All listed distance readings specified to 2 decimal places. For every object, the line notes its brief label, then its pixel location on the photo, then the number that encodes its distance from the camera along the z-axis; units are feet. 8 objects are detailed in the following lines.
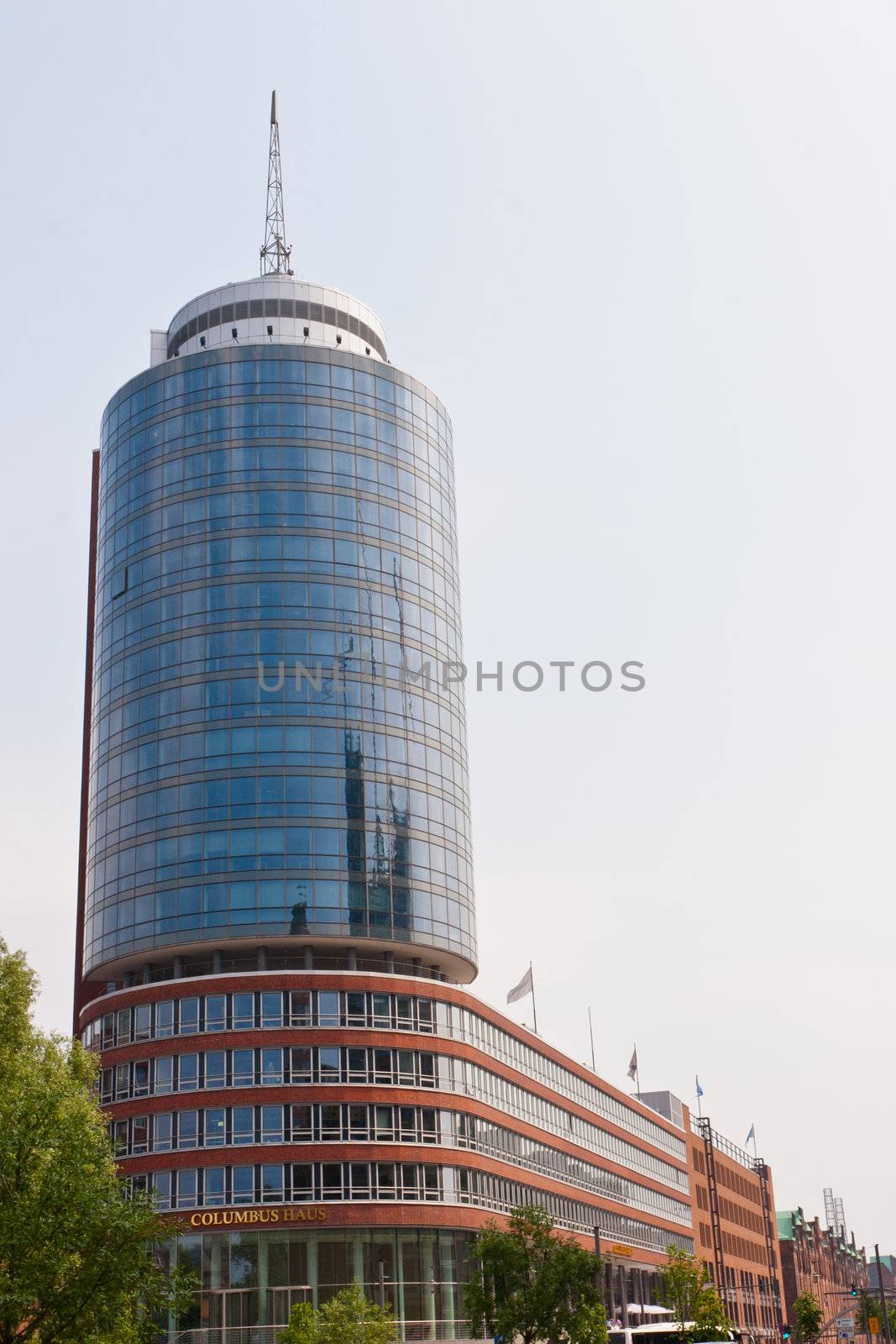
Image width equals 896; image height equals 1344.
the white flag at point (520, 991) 387.75
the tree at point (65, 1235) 161.48
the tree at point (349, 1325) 228.02
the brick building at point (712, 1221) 610.24
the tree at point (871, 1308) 552.25
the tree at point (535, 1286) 267.80
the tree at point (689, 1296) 349.20
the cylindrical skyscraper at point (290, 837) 301.63
